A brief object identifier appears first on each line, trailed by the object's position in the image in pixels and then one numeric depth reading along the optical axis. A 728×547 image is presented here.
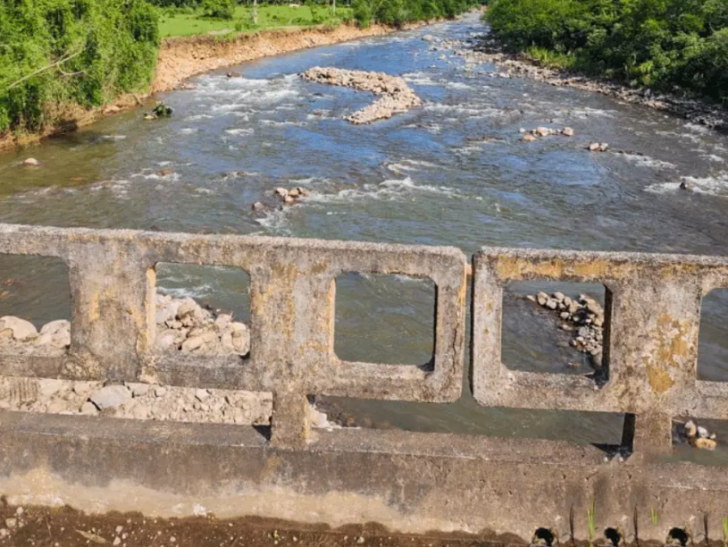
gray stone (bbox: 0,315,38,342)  10.40
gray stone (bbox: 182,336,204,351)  10.29
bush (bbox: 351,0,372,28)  71.69
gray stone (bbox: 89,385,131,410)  8.02
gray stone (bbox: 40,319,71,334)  10.49
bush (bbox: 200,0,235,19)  59.81
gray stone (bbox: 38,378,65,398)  8.23
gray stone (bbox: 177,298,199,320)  11.57
